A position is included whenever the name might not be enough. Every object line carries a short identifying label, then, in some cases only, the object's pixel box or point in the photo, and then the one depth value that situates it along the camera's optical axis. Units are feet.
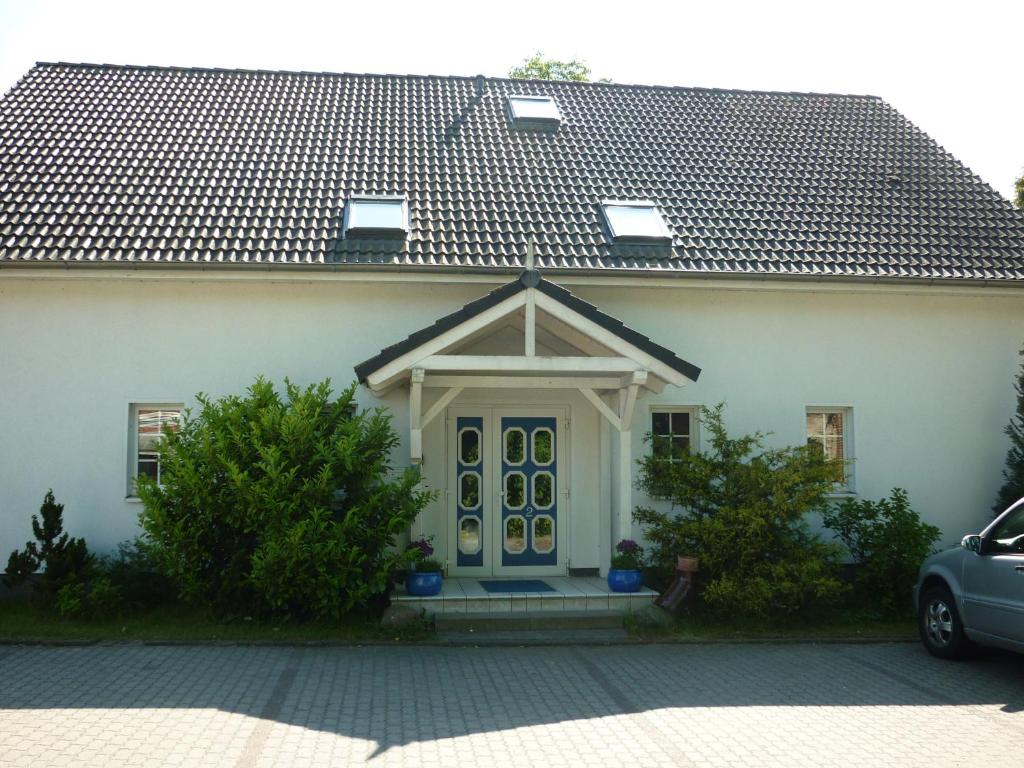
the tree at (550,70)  94.38
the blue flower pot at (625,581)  36.04
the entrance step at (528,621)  34.09
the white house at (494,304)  38.22
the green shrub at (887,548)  37.40
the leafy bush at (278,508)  32.40
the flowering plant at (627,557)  36.29
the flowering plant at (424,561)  34.99
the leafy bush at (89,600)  33.76
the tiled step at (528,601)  34.55
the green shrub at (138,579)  35.35
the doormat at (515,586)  37.81
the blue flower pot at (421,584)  34.65
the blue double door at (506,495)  41.55
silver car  27.22
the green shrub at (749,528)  34.37
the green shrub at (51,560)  34.65
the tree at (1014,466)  41.29
